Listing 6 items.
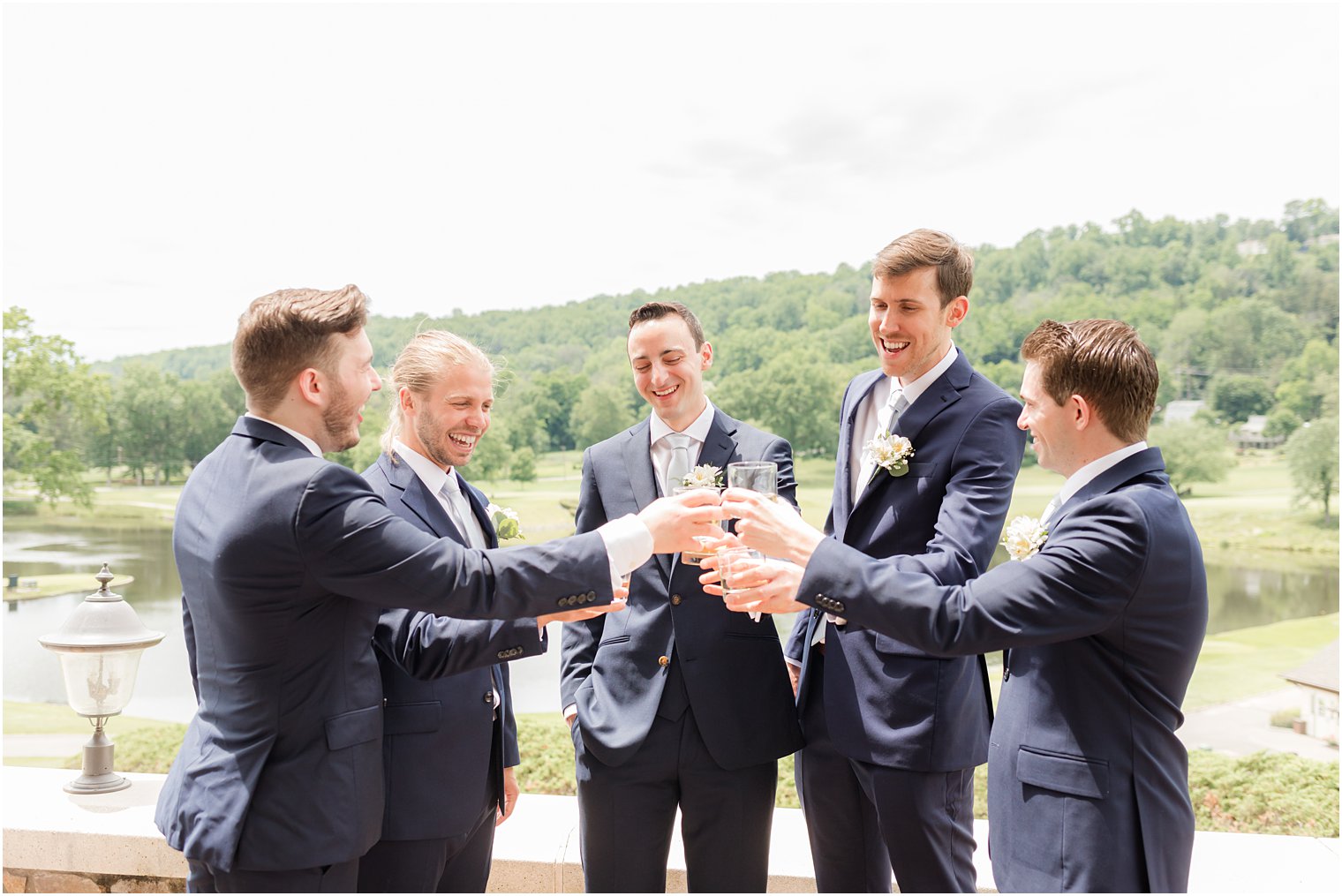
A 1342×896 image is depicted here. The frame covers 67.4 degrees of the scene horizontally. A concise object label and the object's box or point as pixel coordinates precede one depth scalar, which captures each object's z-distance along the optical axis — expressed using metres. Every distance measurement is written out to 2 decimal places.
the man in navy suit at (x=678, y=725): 3.20
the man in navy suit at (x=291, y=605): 2.24
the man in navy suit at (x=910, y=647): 2.96
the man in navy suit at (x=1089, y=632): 2.28
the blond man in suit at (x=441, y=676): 2.74
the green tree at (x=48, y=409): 29.86
